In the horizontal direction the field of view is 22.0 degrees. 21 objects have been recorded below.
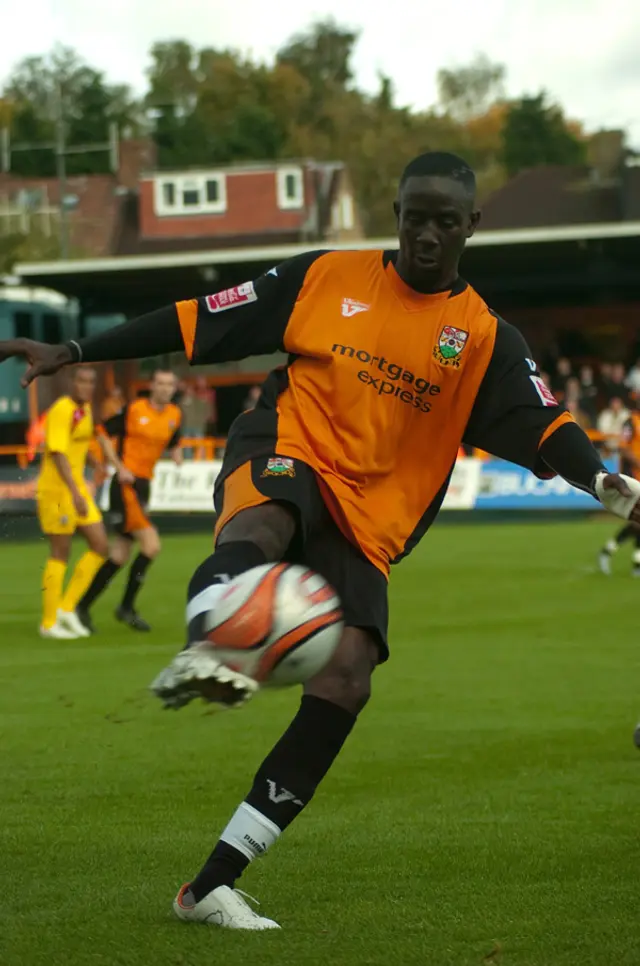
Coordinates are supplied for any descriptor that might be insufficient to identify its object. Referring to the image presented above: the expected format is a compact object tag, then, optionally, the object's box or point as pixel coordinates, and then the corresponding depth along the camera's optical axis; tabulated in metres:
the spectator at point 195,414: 31.06
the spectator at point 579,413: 28.95
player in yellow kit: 13.74
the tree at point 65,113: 89.38
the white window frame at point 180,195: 64.44
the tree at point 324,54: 89.38
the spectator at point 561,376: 30.59
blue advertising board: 26.23
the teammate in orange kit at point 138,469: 14.45
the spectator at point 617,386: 28.69
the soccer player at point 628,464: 18.98
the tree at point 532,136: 89.50
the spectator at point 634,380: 29.56
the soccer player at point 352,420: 4.71
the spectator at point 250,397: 32.64
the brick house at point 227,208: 64.06
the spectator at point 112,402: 31.56
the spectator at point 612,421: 27.41
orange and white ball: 4.04
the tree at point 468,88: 95.06
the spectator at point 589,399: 29.55
